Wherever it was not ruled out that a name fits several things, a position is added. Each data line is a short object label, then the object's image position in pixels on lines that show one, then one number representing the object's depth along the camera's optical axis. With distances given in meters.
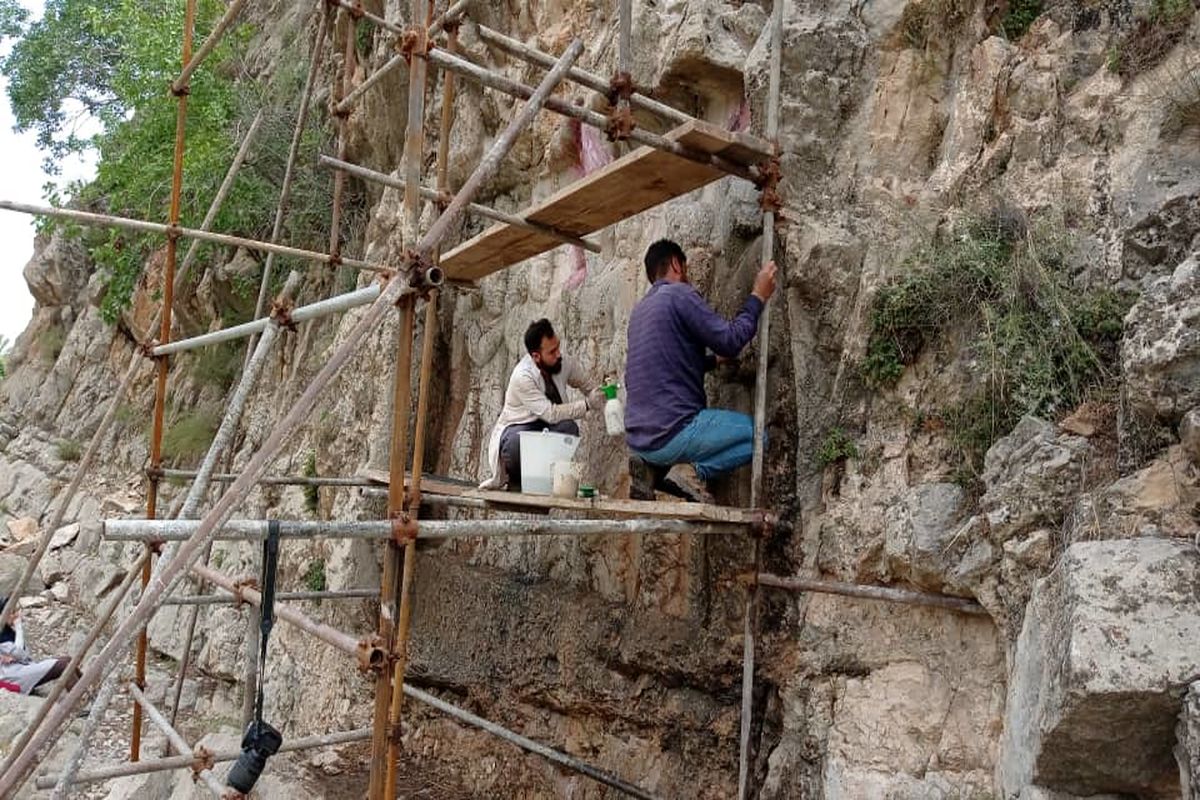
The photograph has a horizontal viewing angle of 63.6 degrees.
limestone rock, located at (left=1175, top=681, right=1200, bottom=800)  2.37
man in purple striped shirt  4.53
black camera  3.38
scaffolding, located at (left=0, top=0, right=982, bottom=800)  3.27
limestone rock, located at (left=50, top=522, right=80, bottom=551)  14.41
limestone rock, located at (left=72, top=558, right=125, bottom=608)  12.73
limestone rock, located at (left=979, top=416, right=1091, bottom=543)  3.37
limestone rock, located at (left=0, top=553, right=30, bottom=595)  13.29
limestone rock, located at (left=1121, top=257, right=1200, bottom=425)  2.99
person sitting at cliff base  9.17
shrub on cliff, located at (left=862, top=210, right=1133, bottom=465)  3.64
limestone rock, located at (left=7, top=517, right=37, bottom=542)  15.41
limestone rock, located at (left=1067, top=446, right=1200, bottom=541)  2.94
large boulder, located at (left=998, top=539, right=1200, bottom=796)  2.54
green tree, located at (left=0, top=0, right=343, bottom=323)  11.53
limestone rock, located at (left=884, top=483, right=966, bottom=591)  3.81
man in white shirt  5.28
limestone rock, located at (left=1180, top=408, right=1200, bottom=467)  2.89
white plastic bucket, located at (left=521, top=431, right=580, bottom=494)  4.91
